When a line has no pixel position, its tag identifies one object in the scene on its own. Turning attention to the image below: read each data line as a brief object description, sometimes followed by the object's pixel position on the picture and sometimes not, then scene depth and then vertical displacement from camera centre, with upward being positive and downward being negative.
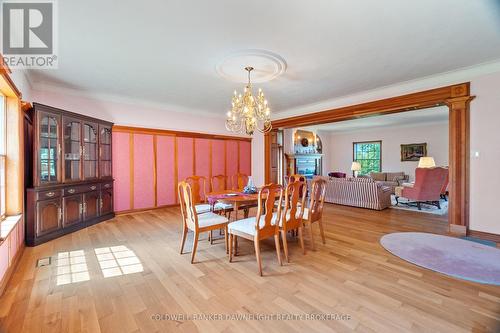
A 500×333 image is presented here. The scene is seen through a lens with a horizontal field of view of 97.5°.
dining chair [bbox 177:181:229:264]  2.61 -0.71
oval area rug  2.30 -1.14
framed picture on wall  8.31 +0.49
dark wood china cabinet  3.14 -0.14
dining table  2.97 -0.46
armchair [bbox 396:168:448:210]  5.30 -0.51
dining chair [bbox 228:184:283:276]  2.35 -0.72
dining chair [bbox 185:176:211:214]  3.38 -0.68
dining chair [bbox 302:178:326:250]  2.92 -0.56
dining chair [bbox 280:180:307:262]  2.53 -0.62
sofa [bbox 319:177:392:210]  5.25 -0.74
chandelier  3.26 +0.85
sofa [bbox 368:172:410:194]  8.19 -0.50
